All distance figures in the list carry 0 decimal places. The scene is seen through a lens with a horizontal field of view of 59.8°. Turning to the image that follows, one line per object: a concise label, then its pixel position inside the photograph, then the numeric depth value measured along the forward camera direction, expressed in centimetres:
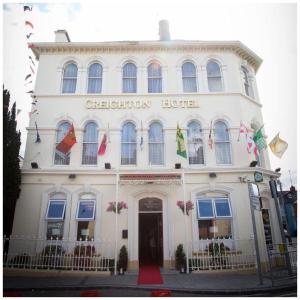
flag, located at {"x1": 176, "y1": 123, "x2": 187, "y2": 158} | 1141
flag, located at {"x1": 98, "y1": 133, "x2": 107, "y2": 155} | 1205
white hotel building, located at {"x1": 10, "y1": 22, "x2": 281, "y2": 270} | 1127
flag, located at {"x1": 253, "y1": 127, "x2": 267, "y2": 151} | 1169
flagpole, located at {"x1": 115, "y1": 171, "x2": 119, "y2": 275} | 1042
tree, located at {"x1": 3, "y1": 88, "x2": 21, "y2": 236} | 1092
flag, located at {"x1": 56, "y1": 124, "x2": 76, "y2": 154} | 1143
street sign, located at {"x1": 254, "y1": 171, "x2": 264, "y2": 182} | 1108
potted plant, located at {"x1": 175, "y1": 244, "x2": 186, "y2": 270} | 1038
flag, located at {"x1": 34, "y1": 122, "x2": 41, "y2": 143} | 1231
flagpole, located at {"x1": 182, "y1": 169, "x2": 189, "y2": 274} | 1020
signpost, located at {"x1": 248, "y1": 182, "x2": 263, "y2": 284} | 836
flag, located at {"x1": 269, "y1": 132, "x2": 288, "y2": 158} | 1119
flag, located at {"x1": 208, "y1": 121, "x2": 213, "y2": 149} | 1243
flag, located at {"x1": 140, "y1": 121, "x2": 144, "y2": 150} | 1234
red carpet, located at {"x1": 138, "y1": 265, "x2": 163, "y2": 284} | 888
